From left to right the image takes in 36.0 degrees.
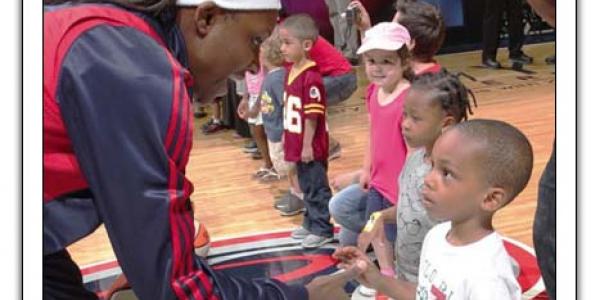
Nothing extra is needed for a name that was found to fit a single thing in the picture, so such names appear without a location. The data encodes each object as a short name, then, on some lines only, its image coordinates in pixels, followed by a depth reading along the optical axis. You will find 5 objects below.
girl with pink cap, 3.00
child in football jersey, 3.86
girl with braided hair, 2.56
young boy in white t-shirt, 1.67
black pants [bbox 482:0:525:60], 8.09
